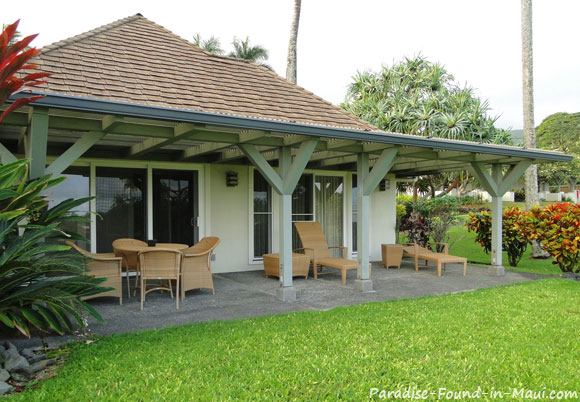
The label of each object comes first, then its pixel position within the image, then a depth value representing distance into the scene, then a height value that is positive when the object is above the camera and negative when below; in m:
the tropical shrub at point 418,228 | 11.27 -0.47
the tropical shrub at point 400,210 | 16.21 -0.02
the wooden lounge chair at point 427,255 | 8.62 -0.94
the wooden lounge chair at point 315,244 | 8.26 -0.66
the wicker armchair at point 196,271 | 6.22 -0.86
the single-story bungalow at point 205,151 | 5.31 +0.99
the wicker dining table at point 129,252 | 6.44 -0.62
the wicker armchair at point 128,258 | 6.68 -0.72
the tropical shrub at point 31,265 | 3.74 -0.47
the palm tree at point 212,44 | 25.20 +9.53
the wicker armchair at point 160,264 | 5.71 -0.70
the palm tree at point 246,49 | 24.47 +8.93
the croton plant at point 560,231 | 8.42 -0.43
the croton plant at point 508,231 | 10.11 -0.51
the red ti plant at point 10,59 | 3.63 +1.26
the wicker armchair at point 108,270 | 5.66 -0.76
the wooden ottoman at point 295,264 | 7.98 -0.98
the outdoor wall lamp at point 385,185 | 11.24 +0.64
